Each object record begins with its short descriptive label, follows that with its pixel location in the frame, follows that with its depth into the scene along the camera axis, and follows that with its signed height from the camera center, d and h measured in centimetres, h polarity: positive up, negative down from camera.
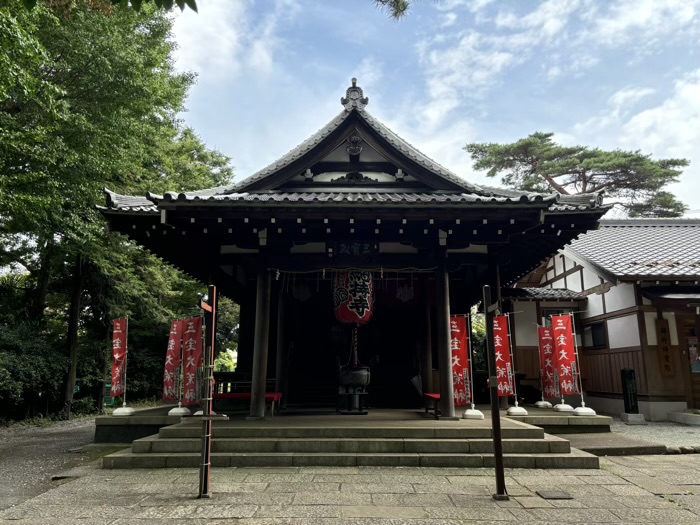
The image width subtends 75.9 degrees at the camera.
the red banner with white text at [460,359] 820 -16
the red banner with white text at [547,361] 984 -25
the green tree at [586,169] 2331 +959
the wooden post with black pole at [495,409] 476 -63
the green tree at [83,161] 964 +473
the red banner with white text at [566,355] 923 -11
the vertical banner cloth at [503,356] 852 -11
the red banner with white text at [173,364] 856 -22
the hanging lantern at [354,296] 834 +100
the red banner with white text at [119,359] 848 -12
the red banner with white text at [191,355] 817 -6
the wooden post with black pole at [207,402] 488 -54
